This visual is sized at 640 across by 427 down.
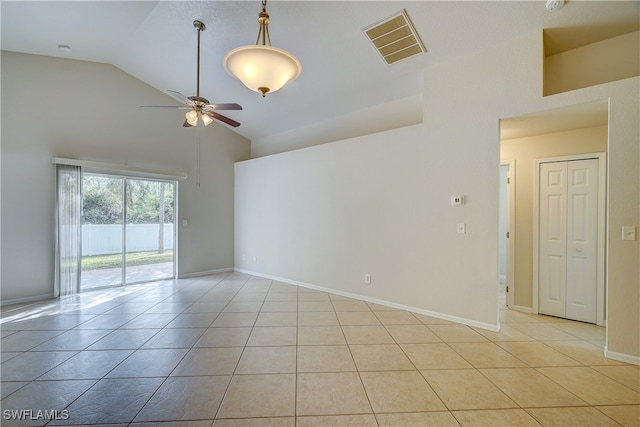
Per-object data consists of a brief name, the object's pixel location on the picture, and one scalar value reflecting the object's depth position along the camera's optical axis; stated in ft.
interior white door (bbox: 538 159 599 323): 11.02
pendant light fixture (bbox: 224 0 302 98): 5.89
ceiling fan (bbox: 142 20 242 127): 9.98
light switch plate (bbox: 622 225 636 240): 7.98
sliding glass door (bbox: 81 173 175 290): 15.53
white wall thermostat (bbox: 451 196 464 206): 10.91
